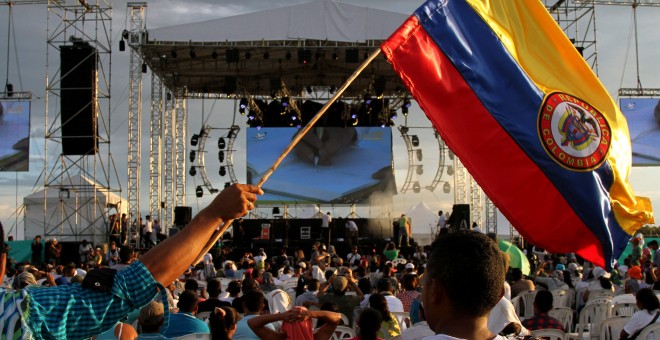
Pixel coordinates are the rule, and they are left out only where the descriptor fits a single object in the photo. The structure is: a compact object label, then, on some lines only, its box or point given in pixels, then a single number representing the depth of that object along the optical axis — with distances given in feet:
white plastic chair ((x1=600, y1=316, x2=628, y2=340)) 26.84
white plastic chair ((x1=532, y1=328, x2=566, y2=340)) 22.29
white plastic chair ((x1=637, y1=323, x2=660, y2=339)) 23.12
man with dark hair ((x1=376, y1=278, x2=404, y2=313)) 29.19
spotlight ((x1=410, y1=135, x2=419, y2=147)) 105.60
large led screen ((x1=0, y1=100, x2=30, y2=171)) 85.92
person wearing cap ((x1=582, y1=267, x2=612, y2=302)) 36.99
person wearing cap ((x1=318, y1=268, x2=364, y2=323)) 30.48
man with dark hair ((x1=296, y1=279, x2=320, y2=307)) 31.73
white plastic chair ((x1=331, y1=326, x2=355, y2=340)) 25.20
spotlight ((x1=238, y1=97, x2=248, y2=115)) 96.89
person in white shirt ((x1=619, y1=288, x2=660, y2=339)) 23.93
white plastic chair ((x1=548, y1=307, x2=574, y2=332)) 31.55
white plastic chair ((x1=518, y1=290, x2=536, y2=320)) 35.53
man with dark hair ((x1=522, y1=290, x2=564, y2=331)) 22.97
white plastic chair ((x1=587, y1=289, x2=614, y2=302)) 36.16
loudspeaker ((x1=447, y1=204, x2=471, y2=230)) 86.53
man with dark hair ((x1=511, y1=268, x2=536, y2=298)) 36.35
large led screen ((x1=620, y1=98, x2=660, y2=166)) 86.07
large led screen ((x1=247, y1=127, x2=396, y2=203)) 93.76
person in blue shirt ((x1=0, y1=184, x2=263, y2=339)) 5.74
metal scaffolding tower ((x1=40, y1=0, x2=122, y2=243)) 77.00
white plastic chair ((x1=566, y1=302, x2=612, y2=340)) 30.44
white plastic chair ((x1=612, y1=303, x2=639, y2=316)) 33.05
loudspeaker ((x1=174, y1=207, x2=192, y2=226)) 90.27
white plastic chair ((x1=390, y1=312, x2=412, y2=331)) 28.09
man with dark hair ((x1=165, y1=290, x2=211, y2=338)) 21.35
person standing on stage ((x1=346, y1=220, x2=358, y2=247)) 87.04
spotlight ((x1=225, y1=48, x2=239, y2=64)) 81.46
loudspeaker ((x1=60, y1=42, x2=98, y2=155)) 76.74
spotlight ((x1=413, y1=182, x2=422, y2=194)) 105.13
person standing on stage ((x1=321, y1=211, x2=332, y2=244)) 87.61
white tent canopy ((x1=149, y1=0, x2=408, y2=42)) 77.77
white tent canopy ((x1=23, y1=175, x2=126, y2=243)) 80.12
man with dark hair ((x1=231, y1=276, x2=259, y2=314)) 28.43
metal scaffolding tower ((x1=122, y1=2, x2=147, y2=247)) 81.56
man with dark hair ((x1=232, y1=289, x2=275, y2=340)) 21.81
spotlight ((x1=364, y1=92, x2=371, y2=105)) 96.84
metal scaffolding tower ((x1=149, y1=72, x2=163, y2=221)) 87.35
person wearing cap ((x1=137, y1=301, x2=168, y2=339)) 17.84
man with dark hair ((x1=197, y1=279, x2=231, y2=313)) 28.30
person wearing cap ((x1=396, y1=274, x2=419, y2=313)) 32.40
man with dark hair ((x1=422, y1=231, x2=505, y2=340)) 6.62
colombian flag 21.50
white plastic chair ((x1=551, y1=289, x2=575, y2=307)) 37.78
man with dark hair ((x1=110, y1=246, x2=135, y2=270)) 30.72
